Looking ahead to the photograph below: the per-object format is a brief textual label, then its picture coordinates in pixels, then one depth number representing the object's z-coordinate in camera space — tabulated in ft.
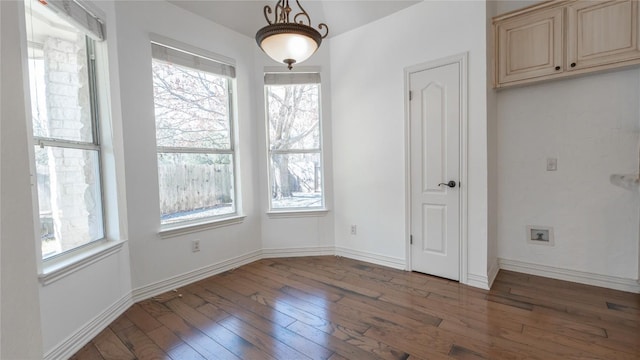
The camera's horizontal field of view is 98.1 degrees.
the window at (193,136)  9.08
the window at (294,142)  11.76
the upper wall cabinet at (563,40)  7.30
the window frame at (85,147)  5.54
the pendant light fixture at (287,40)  5.40
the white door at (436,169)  9.00
